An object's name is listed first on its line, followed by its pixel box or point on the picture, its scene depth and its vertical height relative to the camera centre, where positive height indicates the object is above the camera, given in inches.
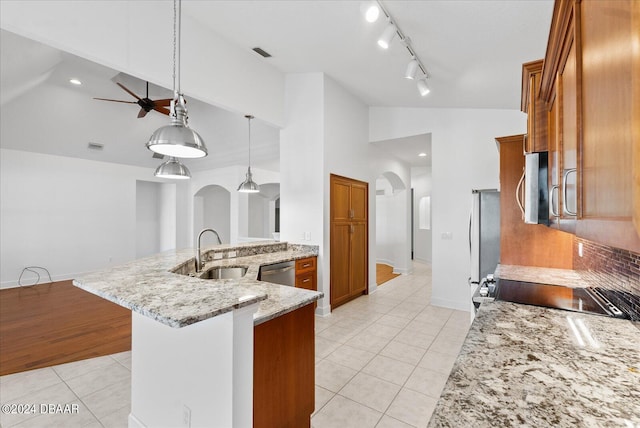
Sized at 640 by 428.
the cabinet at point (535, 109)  62.6 +24.1
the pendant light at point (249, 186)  195.9 +20.3
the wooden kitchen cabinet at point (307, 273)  146.2 -30.2
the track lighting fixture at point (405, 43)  88.5 +61.6
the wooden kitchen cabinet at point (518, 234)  97.4 -6.5
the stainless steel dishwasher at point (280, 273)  128.8 -26.8
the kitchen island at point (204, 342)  48.1 -25.2
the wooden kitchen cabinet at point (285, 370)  56.6 -33.1
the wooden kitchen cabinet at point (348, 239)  168.6 -14.7
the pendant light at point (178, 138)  70.6 +19.4
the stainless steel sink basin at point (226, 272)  116.2 -23.6
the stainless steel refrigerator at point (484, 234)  125.3 -8.0
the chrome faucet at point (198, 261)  103.5 -16.5
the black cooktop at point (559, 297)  52.8 -17.4
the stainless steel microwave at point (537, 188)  58.7 +5.9
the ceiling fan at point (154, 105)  169.9 +67.0
